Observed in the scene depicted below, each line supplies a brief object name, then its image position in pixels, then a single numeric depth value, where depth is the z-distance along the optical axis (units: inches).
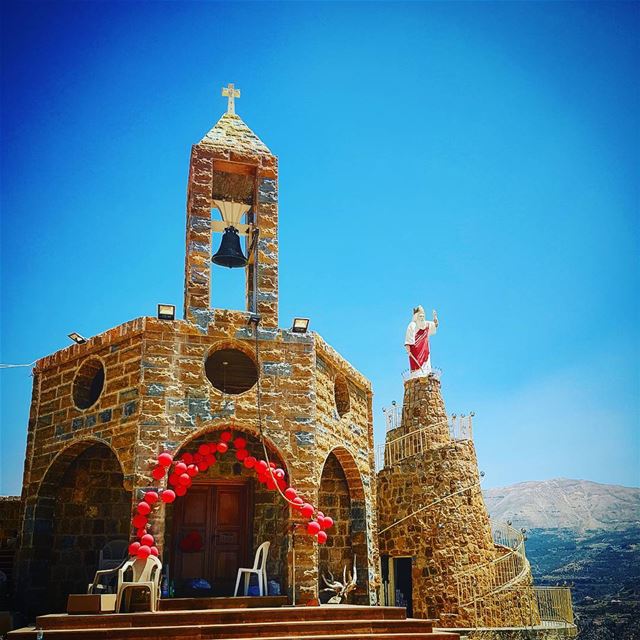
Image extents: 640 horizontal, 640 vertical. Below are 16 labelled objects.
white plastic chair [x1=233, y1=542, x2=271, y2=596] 404.2
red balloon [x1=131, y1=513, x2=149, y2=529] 379.2
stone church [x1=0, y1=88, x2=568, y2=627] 414.3
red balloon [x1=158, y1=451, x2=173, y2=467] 389.1
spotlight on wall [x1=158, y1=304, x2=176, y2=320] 425.4
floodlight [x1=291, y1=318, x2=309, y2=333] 451.5
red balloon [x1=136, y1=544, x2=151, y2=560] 364.2
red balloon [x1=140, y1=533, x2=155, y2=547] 371.2
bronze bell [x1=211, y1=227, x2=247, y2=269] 478.9
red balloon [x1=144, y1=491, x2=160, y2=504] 382.3
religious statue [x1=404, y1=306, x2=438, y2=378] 807.1
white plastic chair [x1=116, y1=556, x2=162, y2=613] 346.6
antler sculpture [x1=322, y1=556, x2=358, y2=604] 455.5
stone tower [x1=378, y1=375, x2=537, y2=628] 672.4
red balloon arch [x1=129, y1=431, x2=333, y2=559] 379.6
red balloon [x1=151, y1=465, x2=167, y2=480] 391.5
